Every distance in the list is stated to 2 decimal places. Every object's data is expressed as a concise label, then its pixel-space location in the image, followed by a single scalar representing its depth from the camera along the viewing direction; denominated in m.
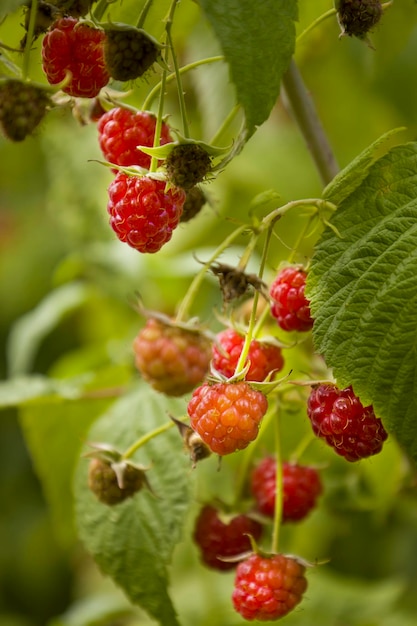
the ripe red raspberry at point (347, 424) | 0.48
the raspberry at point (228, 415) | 0.47
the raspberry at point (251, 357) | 0.50
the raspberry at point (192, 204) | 0.51
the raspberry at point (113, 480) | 0.52
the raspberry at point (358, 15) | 0.48
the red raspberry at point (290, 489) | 0.54
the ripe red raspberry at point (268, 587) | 0.50
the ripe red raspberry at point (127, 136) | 0.50
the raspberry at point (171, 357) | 0.51
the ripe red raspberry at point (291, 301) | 0.49
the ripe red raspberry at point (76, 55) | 0.48
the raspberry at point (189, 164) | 0.47
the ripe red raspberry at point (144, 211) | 0.48
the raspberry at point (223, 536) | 0.55
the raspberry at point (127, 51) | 0.47
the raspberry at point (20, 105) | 0.48
